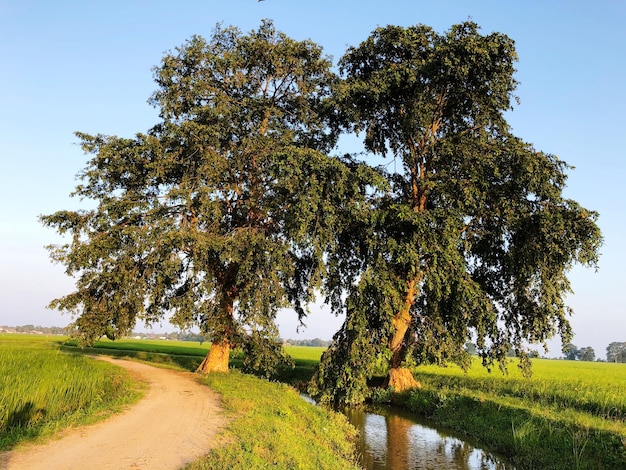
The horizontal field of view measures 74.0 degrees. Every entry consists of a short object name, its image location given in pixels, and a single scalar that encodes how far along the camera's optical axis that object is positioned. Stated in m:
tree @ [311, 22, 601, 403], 19.31
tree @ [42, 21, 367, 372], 19.03
